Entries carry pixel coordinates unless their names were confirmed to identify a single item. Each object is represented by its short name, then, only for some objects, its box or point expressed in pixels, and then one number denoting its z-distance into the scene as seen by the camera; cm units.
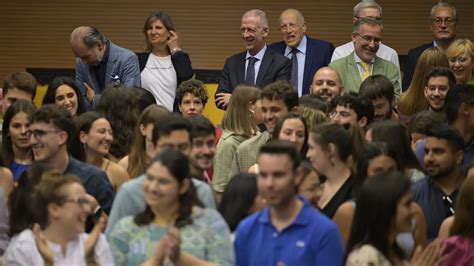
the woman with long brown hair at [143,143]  1048
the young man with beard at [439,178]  1036
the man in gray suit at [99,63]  1362
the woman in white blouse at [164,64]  1404
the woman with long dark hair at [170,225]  837
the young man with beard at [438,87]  1262
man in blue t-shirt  823
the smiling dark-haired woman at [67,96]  1255
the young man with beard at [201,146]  999
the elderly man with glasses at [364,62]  1374
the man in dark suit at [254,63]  1386
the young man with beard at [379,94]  1235
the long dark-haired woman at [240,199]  895
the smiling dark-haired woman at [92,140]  1088
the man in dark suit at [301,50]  1424
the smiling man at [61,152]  999
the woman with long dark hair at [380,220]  844
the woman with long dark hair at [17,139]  1098
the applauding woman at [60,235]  880
